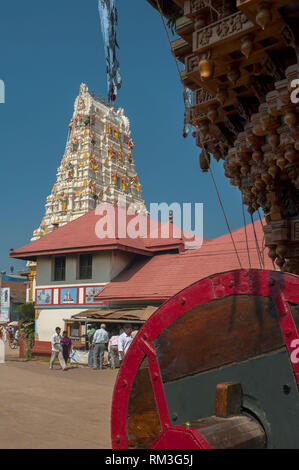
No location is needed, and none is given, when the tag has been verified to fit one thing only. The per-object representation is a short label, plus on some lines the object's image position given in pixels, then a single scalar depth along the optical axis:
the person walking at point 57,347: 16.70
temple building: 18.28
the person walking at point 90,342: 17.39
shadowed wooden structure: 3.90
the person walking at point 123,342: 15.16
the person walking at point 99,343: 16.61
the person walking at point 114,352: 16.80
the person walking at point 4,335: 34.53
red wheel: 2.30
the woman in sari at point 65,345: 17.43
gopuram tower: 41.44
